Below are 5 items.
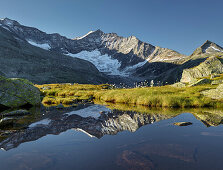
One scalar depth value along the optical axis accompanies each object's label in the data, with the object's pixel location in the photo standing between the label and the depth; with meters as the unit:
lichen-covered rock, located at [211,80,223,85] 32.24
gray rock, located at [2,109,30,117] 16.95
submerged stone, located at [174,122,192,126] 12.89
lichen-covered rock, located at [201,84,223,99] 23.40
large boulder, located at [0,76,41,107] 22.12
